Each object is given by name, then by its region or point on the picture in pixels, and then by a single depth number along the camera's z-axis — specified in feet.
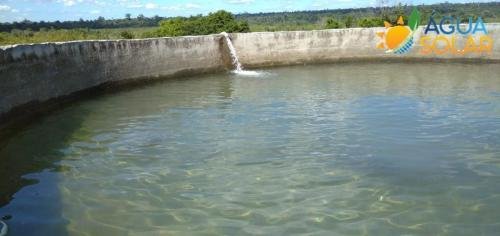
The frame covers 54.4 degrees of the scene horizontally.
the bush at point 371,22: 62.01
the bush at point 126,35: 53.88
